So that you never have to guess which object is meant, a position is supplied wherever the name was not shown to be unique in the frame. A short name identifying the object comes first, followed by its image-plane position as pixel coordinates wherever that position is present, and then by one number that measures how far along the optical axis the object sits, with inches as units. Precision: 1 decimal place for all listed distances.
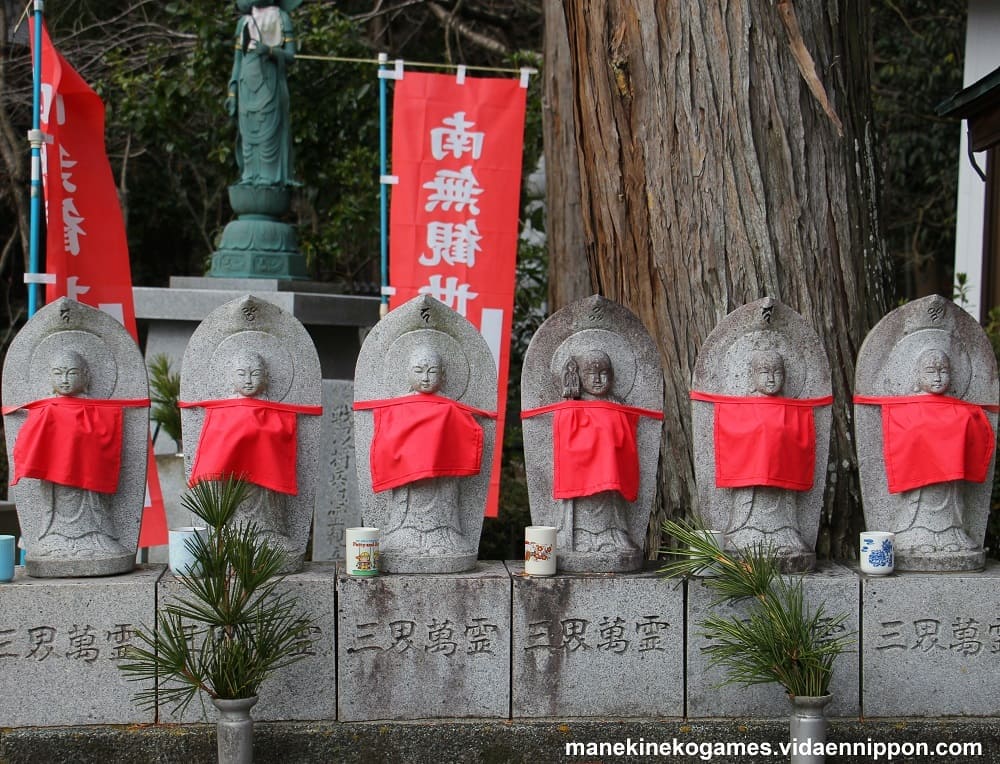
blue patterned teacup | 161.3
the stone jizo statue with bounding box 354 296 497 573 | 160.7
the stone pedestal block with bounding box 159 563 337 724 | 155.5
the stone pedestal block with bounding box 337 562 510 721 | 156.6
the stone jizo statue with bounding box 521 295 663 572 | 161.9
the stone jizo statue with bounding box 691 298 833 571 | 161.3
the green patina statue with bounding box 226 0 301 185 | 296.5
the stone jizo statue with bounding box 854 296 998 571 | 162.9
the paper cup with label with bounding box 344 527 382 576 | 157.2
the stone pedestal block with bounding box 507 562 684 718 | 157.8
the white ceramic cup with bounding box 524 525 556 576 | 158.2
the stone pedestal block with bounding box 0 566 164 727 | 152.6
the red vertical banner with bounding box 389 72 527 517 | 270.8
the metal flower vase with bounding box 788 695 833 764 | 146.8
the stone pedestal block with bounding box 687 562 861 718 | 158.9
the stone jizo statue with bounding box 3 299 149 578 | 156.8
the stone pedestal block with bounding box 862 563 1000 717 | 159.3
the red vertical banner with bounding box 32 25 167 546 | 241.4
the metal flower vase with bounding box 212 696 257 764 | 143.3
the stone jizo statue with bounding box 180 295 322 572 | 159.6
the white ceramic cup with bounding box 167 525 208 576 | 153.9
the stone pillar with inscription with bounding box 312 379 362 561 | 271.4
